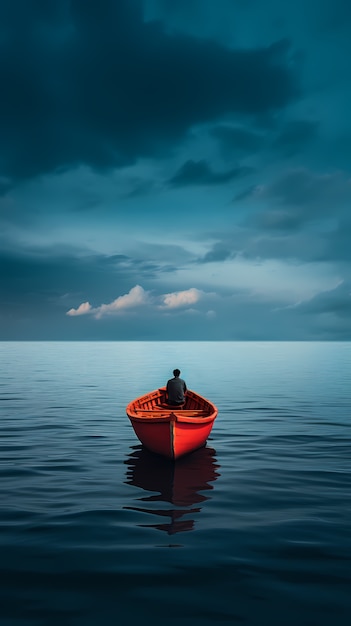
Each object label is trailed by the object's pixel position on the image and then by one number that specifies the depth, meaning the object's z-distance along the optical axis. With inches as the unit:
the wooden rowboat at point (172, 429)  625.8
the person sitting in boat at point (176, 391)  812.6
